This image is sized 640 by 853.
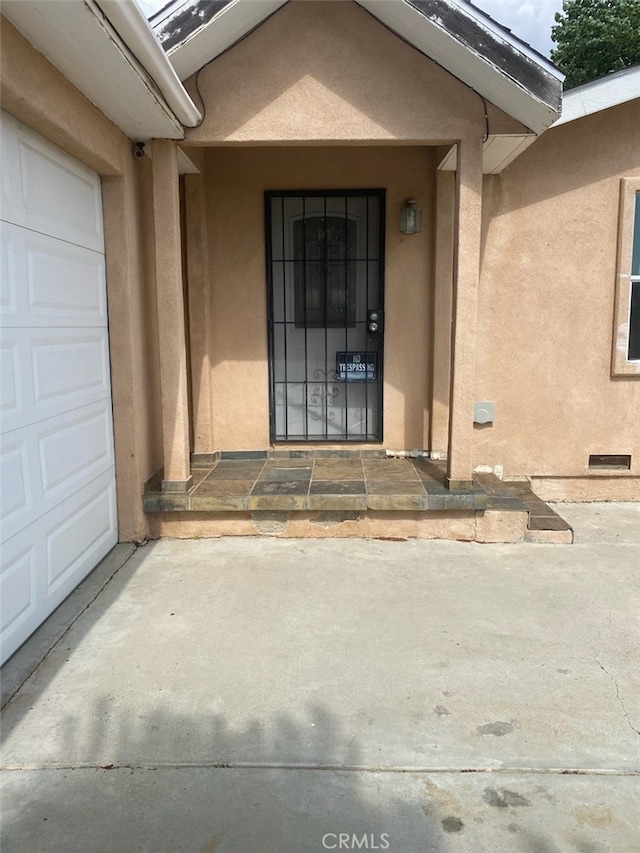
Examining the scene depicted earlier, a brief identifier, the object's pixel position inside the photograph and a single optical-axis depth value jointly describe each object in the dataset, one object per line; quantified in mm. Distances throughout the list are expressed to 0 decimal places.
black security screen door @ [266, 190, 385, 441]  5520
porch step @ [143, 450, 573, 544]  4402
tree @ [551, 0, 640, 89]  16125
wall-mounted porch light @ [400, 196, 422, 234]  5324
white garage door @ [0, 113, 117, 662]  2885
